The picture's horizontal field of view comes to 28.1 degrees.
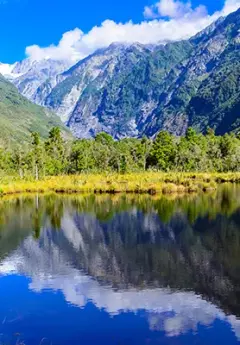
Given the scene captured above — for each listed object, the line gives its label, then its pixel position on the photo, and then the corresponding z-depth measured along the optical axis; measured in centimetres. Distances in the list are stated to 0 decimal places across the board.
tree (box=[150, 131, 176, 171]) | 13406
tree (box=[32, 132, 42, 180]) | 12331
